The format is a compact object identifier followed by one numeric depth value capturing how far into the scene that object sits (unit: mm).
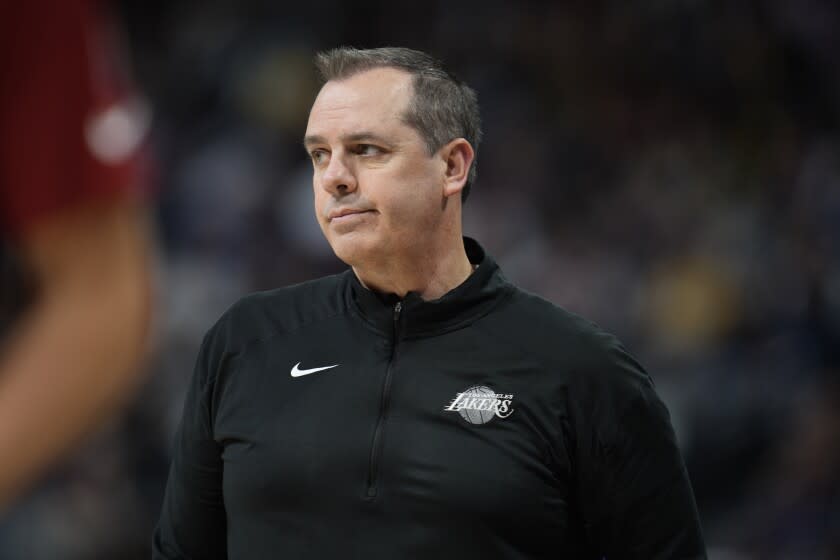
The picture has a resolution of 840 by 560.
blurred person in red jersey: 4516
